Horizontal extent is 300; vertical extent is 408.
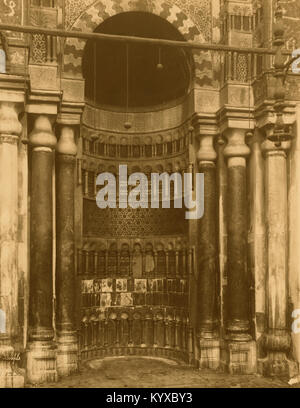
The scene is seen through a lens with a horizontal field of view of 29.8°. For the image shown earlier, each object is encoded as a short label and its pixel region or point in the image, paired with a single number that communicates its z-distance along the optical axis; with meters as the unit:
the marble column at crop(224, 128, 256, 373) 9.02
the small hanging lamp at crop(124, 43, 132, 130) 10.31
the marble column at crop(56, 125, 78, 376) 8.90
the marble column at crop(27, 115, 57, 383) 8.28
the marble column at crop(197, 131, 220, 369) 9.45
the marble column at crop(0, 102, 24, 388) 7.69
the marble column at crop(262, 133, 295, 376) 8.67
